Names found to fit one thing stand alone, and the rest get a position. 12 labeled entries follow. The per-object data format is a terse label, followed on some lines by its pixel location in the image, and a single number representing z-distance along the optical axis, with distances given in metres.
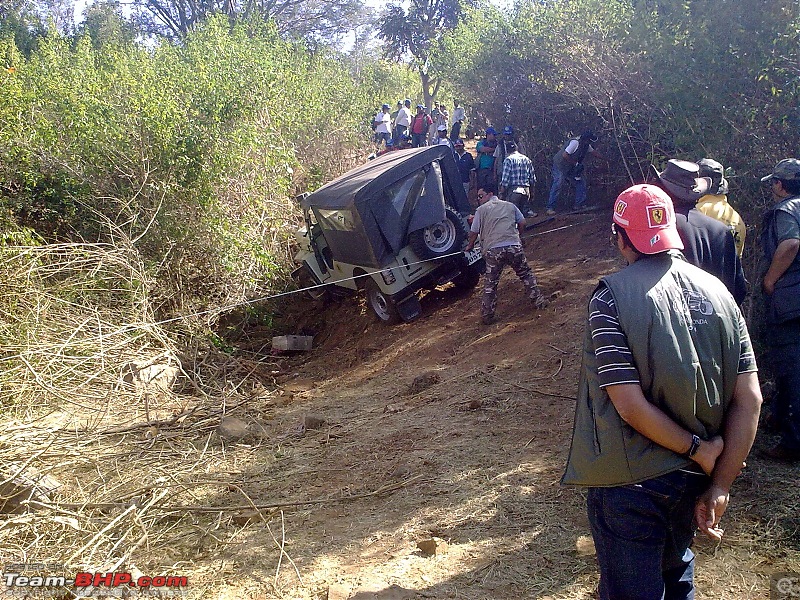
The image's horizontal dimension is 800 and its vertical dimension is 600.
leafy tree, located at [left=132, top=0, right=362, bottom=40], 28.85
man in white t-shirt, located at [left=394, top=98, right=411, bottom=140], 19.36
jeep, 8.29
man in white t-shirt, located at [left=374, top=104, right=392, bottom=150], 18.77
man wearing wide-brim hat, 3.38
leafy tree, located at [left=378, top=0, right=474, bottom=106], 26.97
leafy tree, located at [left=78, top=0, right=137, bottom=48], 21.54
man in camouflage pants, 7.77
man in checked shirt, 11.02
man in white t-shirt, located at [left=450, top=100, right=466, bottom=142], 16.67
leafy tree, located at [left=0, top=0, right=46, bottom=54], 19.84
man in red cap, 2.04
